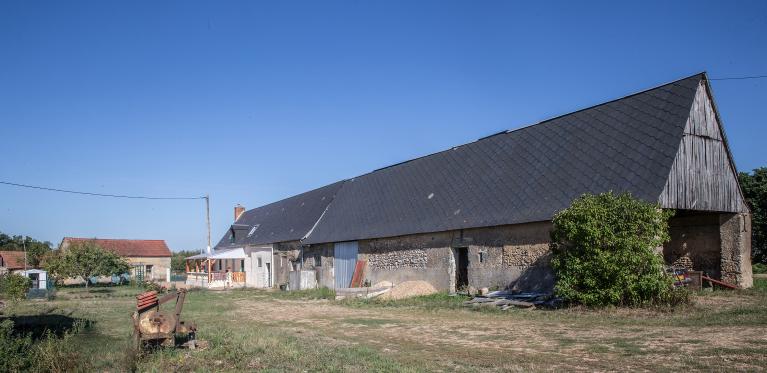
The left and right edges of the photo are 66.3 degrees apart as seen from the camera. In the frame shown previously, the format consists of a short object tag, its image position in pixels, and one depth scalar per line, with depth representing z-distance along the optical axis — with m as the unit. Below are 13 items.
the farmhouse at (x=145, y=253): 57.19
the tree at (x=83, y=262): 36.44
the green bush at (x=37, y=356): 7.86
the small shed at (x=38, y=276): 39.78
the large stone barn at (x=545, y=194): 17.23
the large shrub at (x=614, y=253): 14.02
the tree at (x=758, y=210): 34.28
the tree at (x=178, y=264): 67.55
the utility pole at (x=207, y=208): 40.28
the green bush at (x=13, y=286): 22.72
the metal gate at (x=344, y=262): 28.08
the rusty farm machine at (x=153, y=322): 9.31
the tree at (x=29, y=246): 60.22
